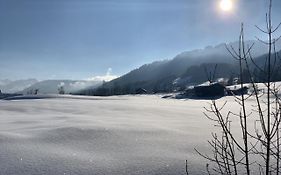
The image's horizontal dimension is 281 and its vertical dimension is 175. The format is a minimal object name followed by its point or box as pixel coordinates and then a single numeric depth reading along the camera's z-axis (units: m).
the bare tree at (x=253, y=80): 1.52
